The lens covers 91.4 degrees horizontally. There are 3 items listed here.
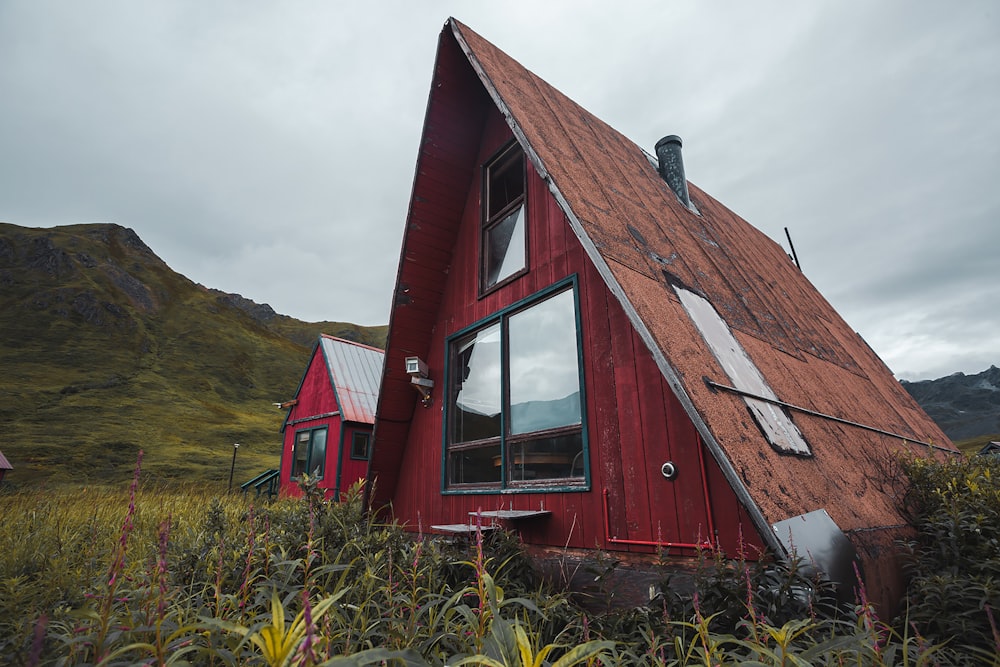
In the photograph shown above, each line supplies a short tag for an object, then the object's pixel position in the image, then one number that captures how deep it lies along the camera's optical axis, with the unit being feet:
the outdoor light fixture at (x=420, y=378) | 22.93
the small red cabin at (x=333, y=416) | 49.70
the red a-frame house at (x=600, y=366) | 11.32
